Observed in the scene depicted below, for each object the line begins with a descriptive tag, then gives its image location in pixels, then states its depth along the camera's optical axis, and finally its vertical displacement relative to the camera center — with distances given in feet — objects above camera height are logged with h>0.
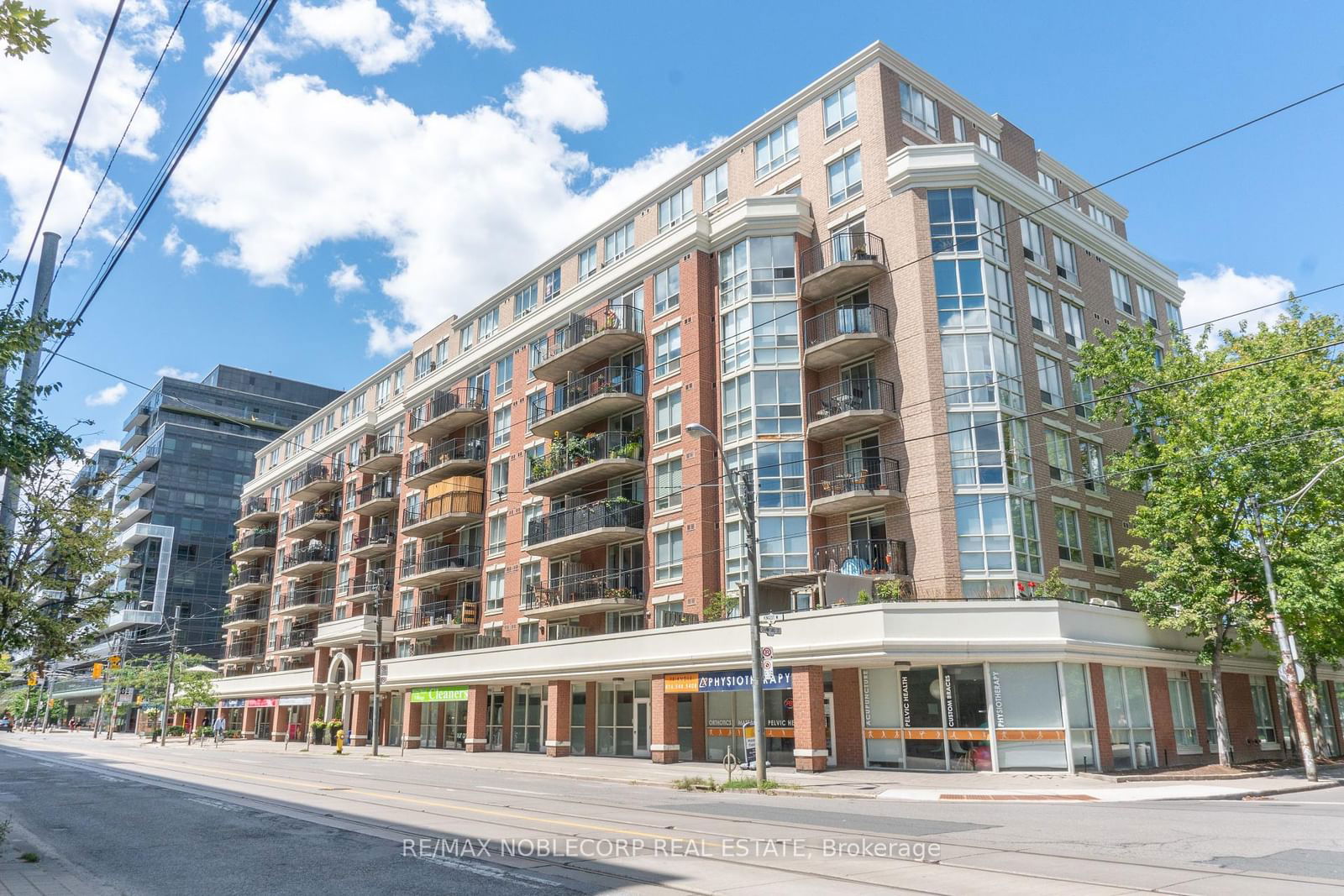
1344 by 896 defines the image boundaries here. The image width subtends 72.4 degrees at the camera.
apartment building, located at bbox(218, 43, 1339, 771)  90.63 +27.27
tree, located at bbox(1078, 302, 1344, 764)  89.86 +19.34
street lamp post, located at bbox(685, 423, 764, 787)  76.74 +6.38
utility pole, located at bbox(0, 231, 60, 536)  35.73 +15.73
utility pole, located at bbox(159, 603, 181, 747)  200.46 -1.92
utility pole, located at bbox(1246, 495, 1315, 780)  82.07 +2.19
